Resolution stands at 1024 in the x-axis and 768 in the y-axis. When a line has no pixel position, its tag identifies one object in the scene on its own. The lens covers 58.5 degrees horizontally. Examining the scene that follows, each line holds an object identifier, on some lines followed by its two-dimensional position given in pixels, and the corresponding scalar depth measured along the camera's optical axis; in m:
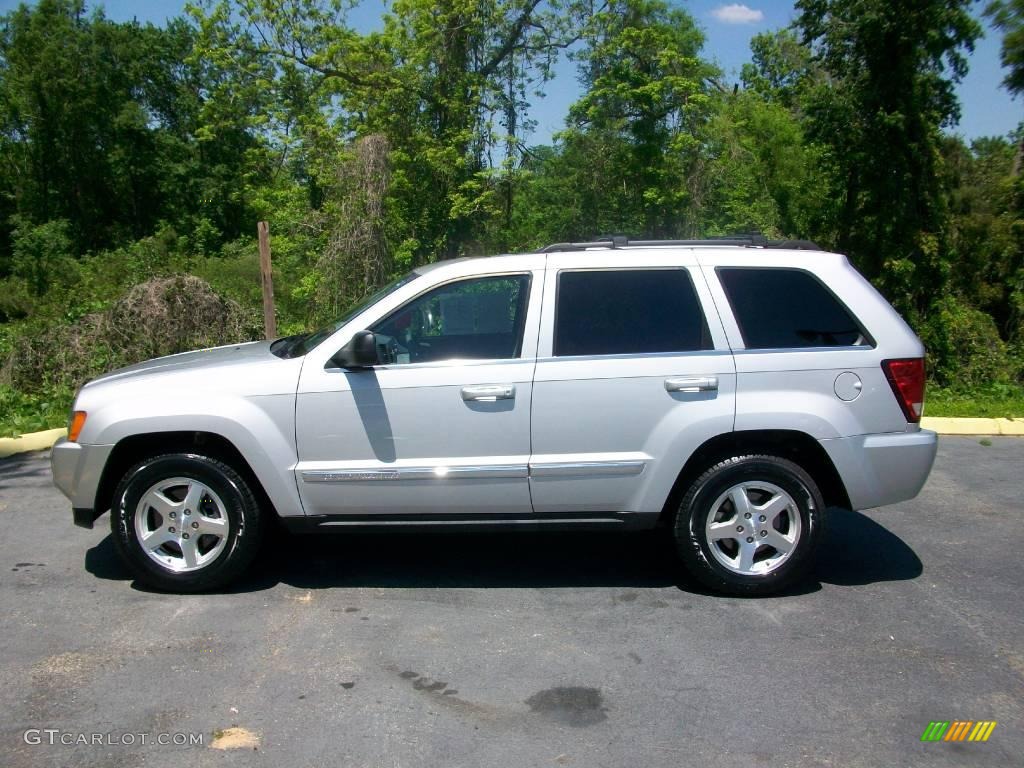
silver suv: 4.91
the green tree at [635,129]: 15.90
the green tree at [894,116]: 12.47
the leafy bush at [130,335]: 10.56
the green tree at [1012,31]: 7.38
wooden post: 10.08
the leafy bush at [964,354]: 12.37
